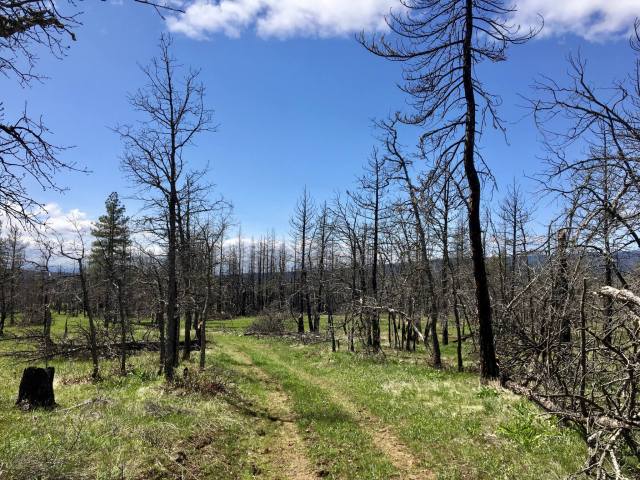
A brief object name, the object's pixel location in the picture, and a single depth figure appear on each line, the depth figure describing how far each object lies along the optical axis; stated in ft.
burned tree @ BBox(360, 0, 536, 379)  40.50
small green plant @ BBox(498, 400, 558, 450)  24.30
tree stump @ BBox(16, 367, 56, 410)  37.24
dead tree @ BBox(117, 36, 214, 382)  44.29
